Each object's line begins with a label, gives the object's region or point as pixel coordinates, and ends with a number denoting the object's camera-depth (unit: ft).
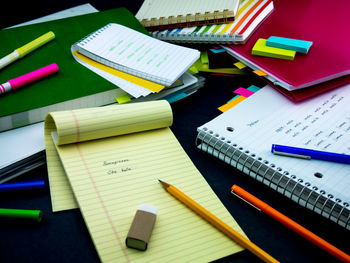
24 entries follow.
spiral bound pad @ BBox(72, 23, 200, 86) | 3.27
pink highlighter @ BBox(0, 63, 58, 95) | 2.98
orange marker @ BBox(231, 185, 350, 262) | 2.23
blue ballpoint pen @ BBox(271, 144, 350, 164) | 2.65
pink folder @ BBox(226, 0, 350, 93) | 3.29
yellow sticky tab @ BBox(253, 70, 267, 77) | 3.39
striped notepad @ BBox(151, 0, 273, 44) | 3.68
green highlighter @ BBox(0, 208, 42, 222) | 2.36
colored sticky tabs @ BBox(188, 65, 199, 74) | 3.68
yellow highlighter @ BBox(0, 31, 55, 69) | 3.26
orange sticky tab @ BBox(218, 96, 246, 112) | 3.33
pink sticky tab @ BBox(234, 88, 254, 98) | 3.47
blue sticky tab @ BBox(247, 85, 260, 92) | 3.53
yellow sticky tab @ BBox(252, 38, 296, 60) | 3.45
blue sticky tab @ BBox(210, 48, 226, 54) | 3.72
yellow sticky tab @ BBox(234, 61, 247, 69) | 3.61
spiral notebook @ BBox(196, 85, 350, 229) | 2.48
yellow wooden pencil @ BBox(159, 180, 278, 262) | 2.19
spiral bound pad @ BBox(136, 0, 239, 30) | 3.84
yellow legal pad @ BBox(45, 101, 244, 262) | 2.22
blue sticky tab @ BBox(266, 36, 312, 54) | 3.48
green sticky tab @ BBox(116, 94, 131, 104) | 3.14
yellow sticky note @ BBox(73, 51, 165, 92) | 3.18
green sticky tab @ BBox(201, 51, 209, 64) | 3.82
